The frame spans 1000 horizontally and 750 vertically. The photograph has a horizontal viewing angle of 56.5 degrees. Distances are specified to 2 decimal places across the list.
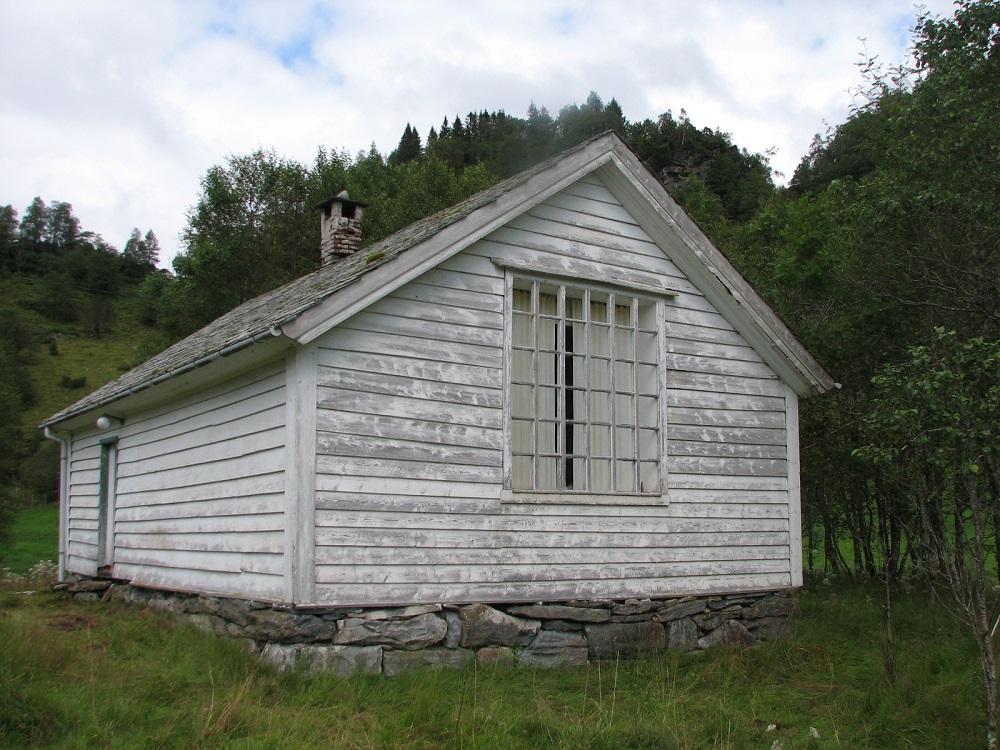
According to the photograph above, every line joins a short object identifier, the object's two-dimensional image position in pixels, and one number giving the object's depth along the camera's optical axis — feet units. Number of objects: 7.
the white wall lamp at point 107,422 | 40.98
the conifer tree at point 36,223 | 297.33
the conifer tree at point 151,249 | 317.01
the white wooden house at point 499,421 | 27.09
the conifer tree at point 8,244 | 272.04
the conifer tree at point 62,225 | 301.22
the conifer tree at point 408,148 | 212.19
